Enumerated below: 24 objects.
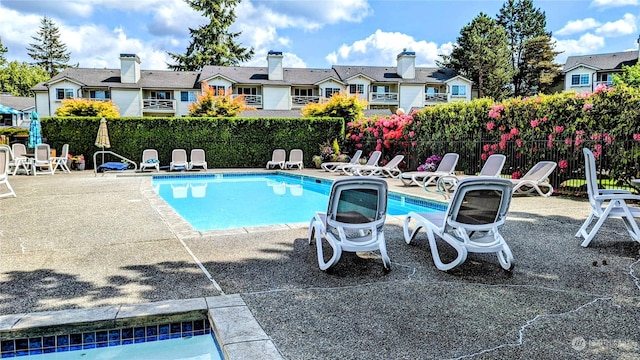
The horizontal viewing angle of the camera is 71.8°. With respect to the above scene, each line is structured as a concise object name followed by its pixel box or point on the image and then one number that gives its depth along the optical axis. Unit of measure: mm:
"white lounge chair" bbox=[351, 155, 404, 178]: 15016
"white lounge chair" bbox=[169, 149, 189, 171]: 18594
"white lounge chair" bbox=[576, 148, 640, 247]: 5078
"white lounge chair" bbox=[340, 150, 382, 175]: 15914
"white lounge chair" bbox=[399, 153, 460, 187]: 11883
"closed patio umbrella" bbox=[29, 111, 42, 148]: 17625
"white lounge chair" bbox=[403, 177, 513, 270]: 4359
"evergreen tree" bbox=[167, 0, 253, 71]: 44488
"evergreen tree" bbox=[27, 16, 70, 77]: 59219
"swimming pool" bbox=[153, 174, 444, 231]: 9414
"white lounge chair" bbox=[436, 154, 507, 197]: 10148
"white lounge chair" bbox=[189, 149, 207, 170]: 19203
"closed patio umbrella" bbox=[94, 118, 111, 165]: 17672
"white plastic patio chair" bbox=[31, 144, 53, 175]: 16719
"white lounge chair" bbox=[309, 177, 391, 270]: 4473
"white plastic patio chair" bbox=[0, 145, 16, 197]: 8430
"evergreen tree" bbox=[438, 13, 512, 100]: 42562
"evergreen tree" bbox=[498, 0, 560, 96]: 46375
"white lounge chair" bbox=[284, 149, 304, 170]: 20453
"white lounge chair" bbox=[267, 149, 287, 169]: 20234
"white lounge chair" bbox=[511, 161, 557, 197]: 9859
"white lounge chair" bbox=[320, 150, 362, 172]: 17341
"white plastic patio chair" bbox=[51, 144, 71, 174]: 17433
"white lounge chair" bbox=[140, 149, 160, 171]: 18564
